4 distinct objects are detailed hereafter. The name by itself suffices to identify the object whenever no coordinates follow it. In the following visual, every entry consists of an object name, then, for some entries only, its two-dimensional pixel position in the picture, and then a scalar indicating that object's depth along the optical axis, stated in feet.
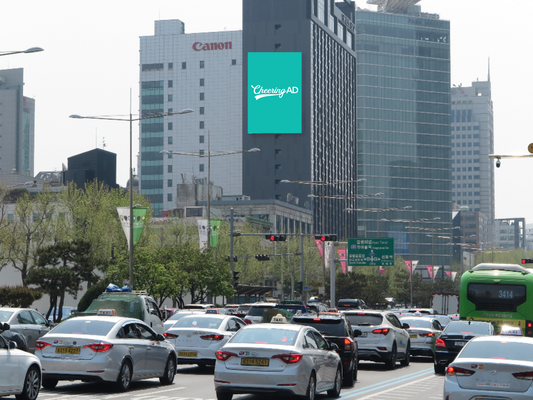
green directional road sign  212.43
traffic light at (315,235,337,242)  186.29
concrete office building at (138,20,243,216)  541.34
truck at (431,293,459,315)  235.61
